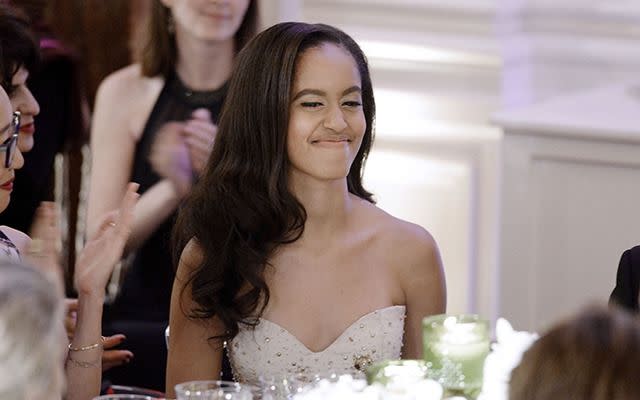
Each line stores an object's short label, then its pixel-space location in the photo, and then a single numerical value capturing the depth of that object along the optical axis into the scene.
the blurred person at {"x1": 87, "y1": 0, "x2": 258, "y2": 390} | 6.60
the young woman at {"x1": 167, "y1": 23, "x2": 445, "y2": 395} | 5.02
